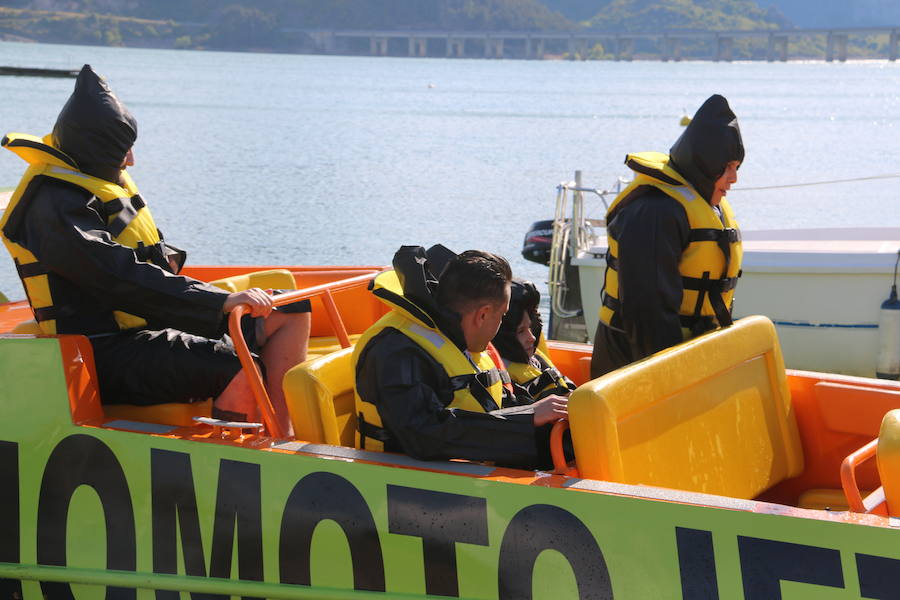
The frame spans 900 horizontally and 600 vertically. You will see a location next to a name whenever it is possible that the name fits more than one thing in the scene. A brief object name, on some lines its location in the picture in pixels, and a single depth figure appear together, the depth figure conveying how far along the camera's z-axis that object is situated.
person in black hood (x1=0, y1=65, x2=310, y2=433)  6.71
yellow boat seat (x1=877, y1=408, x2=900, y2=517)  5.44
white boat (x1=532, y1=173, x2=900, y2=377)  15.80
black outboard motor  20.16
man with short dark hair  5.68
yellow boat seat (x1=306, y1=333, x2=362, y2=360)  9.26
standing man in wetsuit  6.99
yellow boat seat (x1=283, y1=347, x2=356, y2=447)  6.16
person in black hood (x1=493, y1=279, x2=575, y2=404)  6.95
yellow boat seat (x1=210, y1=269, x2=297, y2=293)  9.07
